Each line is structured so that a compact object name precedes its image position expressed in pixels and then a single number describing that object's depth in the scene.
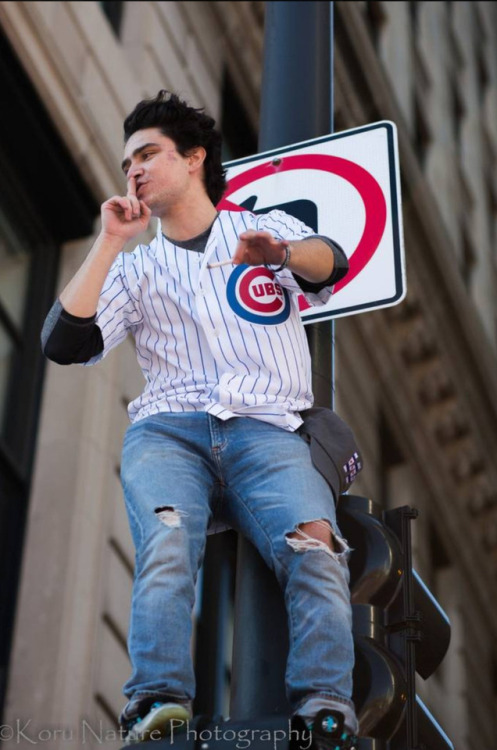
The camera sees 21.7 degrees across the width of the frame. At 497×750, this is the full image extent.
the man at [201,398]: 3.54
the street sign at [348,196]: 5.06
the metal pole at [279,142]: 3.87
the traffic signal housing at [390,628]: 3.94
